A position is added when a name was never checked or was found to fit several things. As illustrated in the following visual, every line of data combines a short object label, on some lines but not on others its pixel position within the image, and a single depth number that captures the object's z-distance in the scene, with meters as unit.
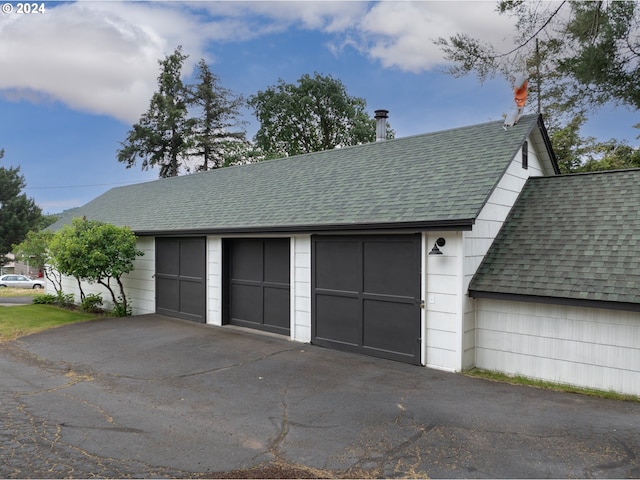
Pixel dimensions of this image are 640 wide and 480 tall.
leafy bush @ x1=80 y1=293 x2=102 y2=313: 13.17
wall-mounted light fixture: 6.55
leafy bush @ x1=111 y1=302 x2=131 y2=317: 12.30
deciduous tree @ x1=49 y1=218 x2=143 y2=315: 11.41
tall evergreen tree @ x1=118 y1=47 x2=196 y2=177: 32.97
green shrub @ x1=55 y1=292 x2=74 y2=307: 14.87
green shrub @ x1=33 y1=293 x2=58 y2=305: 15.45
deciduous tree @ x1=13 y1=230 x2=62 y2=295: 15.81
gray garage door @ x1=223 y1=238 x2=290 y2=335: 9.10
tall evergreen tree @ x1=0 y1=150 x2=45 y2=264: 34.50
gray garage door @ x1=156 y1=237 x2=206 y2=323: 10.71
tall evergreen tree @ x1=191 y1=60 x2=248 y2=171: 33.69
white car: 32.41
